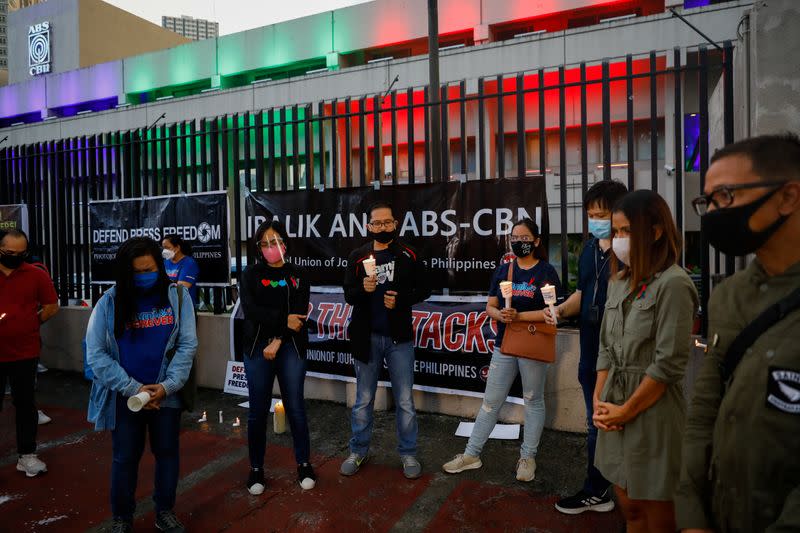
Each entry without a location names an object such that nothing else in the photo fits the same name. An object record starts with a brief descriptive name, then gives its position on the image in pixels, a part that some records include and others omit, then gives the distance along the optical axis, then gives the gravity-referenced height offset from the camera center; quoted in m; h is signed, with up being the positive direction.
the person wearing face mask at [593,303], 3.44 -0.34
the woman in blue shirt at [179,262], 6.43 -0.07
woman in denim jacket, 3.34 -0.69
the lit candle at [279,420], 5.24 -1.60
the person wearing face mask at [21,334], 4.53 -0.65
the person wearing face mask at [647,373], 2.21 -0.52
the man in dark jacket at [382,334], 4.33 -0.65
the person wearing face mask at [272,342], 4.08 -0.66
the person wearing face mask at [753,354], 1.41 -0.29
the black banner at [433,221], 5.34 +0.35
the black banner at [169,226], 6.88 +0.42
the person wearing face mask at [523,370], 4.18 -0.92
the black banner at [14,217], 8.52 +0.67
